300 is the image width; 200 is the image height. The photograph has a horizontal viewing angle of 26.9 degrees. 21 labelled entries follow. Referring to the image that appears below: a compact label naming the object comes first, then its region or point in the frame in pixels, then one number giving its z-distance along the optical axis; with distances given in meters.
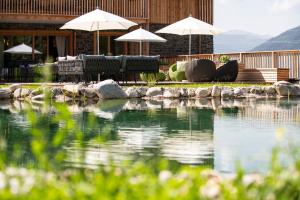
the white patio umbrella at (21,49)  22.66
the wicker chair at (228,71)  18.83
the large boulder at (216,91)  16.03
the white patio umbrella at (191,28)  20.23
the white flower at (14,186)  2.54
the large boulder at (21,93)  15.48
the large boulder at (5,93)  15.23
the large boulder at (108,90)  15.20
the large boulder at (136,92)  15.74
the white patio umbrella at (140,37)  20.31
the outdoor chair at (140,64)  17.62
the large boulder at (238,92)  16.08
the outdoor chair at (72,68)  17.06
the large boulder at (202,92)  16.00
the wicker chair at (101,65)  16.91
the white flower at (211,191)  2.60
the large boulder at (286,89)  16.28
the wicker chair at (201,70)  18.77
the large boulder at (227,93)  15.99
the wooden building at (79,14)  22.14
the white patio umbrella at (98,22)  18.28
